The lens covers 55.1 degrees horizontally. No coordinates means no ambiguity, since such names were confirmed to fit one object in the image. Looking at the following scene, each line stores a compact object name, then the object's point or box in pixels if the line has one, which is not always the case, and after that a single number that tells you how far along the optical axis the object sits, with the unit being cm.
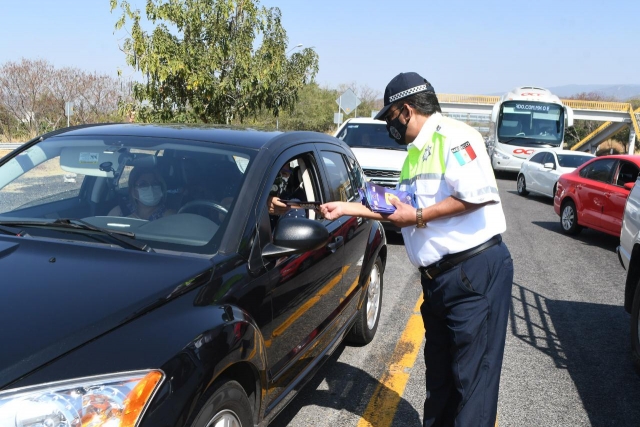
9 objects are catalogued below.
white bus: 2342
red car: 969
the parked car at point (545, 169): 1605
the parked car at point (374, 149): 983
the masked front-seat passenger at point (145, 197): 307
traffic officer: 268
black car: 191
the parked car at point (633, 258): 469
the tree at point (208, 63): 1357
